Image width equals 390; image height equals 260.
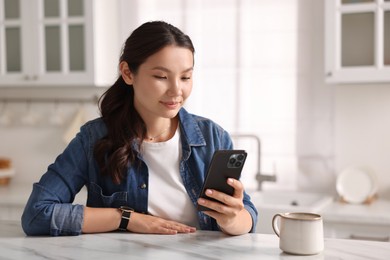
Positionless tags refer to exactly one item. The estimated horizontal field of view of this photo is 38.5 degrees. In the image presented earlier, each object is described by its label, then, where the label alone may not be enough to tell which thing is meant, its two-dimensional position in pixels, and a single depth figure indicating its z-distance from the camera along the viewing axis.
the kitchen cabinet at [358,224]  2.52
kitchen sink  2.66
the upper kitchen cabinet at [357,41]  2.65
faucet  3.04
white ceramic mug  1.23
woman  1.51
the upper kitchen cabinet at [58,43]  3.18
